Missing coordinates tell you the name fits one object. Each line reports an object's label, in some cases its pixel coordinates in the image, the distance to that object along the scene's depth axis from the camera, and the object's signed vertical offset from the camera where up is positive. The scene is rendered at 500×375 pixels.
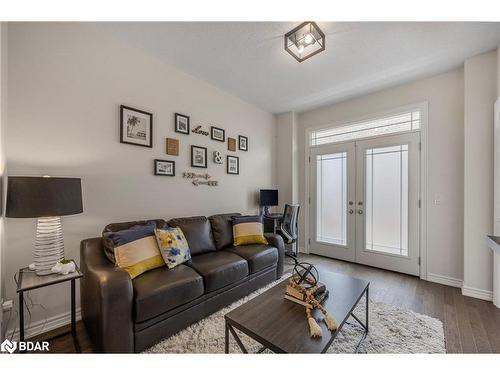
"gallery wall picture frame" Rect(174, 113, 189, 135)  2.73 +0.82
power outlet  1.58 -0.90
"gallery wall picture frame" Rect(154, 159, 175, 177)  2.55 +0.23
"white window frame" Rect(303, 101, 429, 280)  2.90 +0.22
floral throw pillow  1.96 -0.58
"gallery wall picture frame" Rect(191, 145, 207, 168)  2.91 +0.42
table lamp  1.37 -0.13
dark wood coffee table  1.09 -0.80
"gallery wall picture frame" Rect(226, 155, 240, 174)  3.41 +0.37
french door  3.04 -0.24
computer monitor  3.75 -0.21
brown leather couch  1.42 -0.84
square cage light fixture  1.91 +1.41
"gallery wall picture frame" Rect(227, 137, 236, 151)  3.42 +0.69
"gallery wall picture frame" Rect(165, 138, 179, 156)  2.65 +0.51
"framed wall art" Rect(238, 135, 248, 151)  3.60 +0.75
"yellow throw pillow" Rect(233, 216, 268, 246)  2.78 -0.61
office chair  3.23 -0.59
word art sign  2.95 +0.78
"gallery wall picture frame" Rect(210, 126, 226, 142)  3.16 +0.80
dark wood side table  1.36 -0.64
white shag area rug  1.58 -1.21
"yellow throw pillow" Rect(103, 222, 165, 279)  1.73 -0.54
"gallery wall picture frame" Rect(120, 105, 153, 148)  2.27 +0.66
